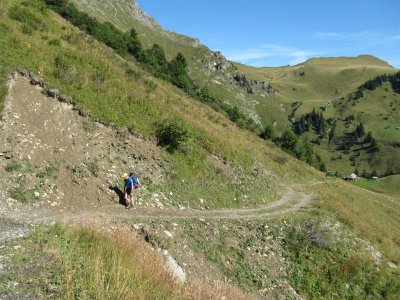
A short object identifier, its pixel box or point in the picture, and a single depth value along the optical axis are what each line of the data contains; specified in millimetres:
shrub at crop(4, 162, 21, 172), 18219
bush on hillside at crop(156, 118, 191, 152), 28328
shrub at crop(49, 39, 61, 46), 30328
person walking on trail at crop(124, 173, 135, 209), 20172
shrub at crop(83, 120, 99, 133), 23595
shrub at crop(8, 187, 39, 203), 17094
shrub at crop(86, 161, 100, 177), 21141
